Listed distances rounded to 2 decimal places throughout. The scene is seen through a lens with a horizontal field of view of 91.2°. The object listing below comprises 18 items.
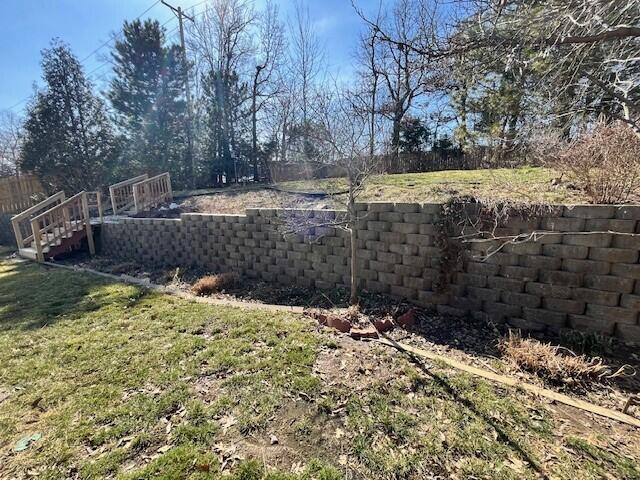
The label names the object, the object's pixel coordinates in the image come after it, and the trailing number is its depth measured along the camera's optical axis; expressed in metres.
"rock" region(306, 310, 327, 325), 3.56
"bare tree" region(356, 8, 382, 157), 3.57
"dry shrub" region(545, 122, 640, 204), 2.95
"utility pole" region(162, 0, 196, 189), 13.65
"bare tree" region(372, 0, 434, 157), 2.86
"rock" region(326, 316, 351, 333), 3.35
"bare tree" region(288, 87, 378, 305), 3.47
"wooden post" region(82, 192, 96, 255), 8.02
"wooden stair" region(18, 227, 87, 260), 7.79
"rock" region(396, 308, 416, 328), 3.47
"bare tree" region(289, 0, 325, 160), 12.95
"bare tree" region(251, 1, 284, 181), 14.55
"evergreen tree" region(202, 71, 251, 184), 14.65
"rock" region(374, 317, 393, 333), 3.37
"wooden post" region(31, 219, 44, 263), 7.48
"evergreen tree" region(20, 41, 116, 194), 11.98
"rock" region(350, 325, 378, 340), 3.20
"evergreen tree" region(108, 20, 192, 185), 13.82
